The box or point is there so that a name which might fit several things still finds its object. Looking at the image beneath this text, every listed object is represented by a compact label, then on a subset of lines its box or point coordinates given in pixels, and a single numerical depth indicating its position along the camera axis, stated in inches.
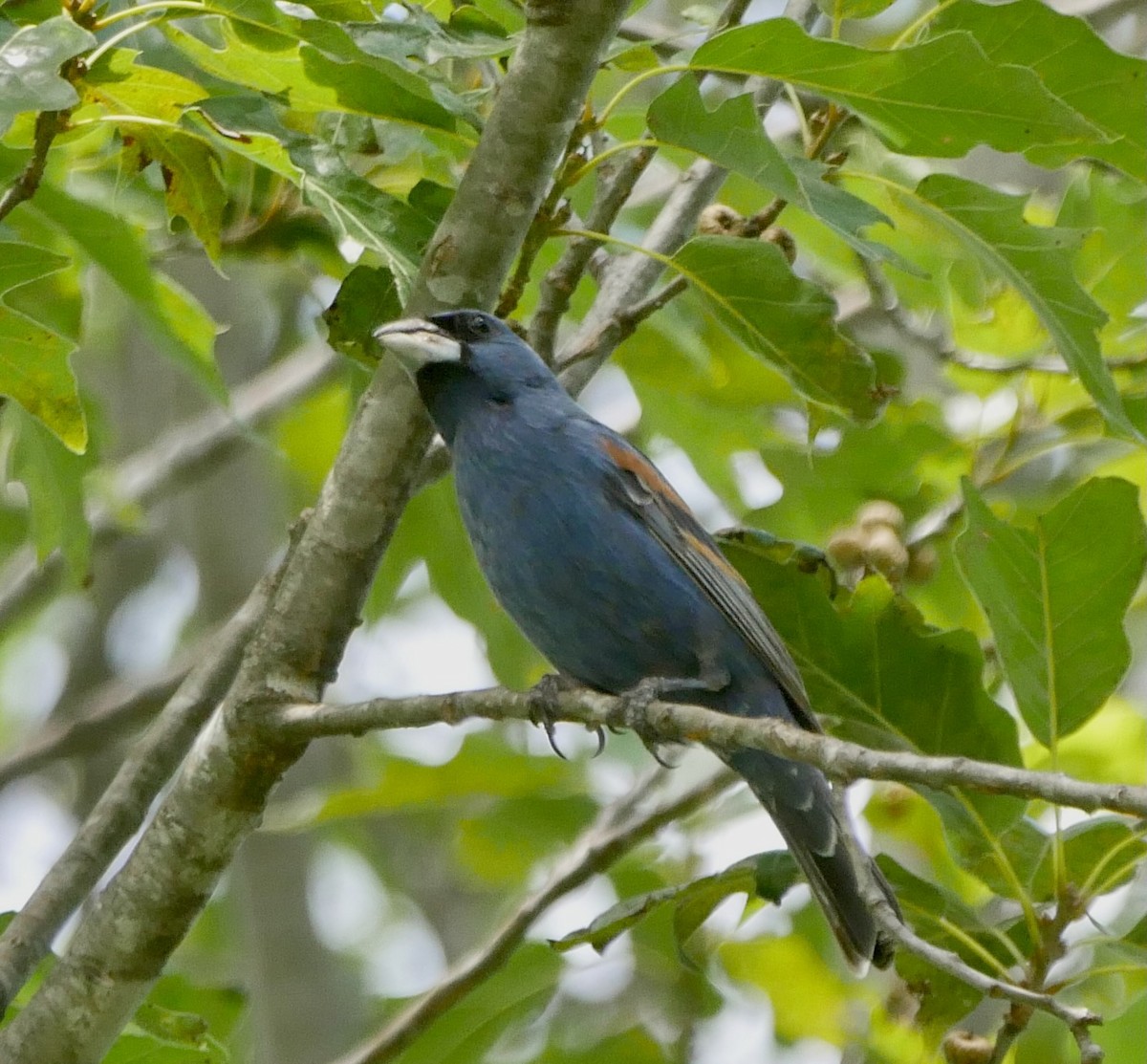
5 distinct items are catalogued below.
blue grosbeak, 323.6
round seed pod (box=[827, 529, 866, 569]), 357.1
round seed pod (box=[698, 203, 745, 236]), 327.0
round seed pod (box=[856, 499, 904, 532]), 369.4
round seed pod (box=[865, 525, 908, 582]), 351.6
